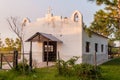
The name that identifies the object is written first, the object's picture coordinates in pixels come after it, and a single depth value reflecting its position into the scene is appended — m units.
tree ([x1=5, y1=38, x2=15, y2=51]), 46.19
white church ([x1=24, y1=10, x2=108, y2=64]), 24.93
